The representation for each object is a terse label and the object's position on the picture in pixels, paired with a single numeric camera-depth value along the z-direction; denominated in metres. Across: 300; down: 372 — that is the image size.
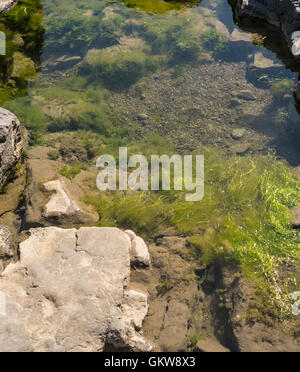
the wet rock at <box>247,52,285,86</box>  6.19
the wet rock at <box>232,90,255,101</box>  6.34
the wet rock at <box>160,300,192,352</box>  3.69
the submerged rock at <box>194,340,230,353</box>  3.62
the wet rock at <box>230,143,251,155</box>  5.61
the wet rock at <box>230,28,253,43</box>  6.43
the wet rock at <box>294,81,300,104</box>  5.31
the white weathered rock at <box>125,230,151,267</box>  3.90
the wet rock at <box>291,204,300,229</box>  4.38
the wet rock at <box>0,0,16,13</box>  6.21
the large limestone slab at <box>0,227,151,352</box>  2.89
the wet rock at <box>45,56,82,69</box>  6.89
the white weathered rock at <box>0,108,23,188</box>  4.02
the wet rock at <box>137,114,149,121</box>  6.16
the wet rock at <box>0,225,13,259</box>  3.76
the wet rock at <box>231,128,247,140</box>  5.83
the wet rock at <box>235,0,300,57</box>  5.19
